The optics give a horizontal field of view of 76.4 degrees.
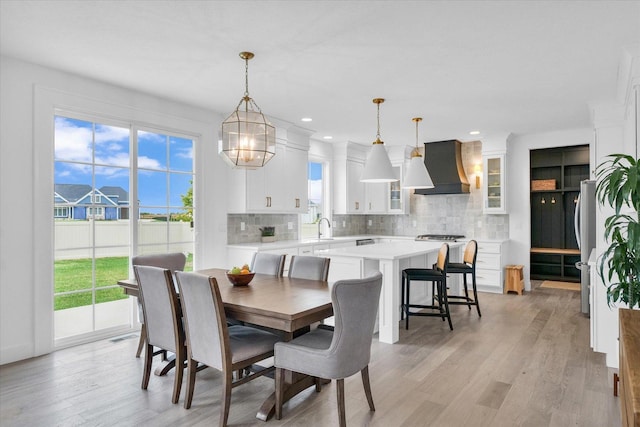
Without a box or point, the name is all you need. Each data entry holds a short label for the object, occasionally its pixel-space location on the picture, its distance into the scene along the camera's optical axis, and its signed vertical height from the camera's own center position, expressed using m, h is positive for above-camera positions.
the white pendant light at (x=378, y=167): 4.27 +0.49
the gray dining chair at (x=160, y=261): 3.51 -0.42
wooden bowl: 2.98 -0.47
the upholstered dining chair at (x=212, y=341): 2.29 -0.76
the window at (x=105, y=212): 3.79 +0.03
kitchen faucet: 6.69 -0.16
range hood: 6.81 +0.80
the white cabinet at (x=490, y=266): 6.38 -0.84
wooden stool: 6.30 -1.03
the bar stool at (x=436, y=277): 4.29 -0.67
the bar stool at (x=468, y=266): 4.74 -0.62
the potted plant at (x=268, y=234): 5.75 -0.28
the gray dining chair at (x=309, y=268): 3.31 -0.45
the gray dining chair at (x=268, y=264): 3.60 -0.45
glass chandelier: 2.95 +0.56
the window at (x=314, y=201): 6.98 +0.23
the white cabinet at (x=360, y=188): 7.26 +0.48
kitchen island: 3.93 -0.56
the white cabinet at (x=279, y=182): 5.27 +0.45
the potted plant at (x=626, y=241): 2.25 -0.17
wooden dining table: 2.26 -0.54
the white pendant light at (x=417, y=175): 4.74 +0.45
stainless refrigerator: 4.84 -0.18
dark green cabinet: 7.24 +0.04
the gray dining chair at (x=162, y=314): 2.60 -0.66
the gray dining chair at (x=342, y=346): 2.19 -0.76
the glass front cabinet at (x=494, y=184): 6.61 +0.48
